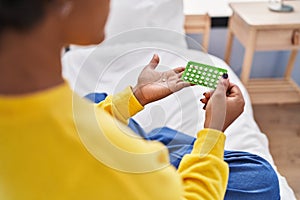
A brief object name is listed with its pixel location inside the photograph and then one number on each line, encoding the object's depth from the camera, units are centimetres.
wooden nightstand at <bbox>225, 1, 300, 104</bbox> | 181
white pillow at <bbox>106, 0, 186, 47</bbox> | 174
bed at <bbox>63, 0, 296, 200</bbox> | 107
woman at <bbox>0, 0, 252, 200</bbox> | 37
